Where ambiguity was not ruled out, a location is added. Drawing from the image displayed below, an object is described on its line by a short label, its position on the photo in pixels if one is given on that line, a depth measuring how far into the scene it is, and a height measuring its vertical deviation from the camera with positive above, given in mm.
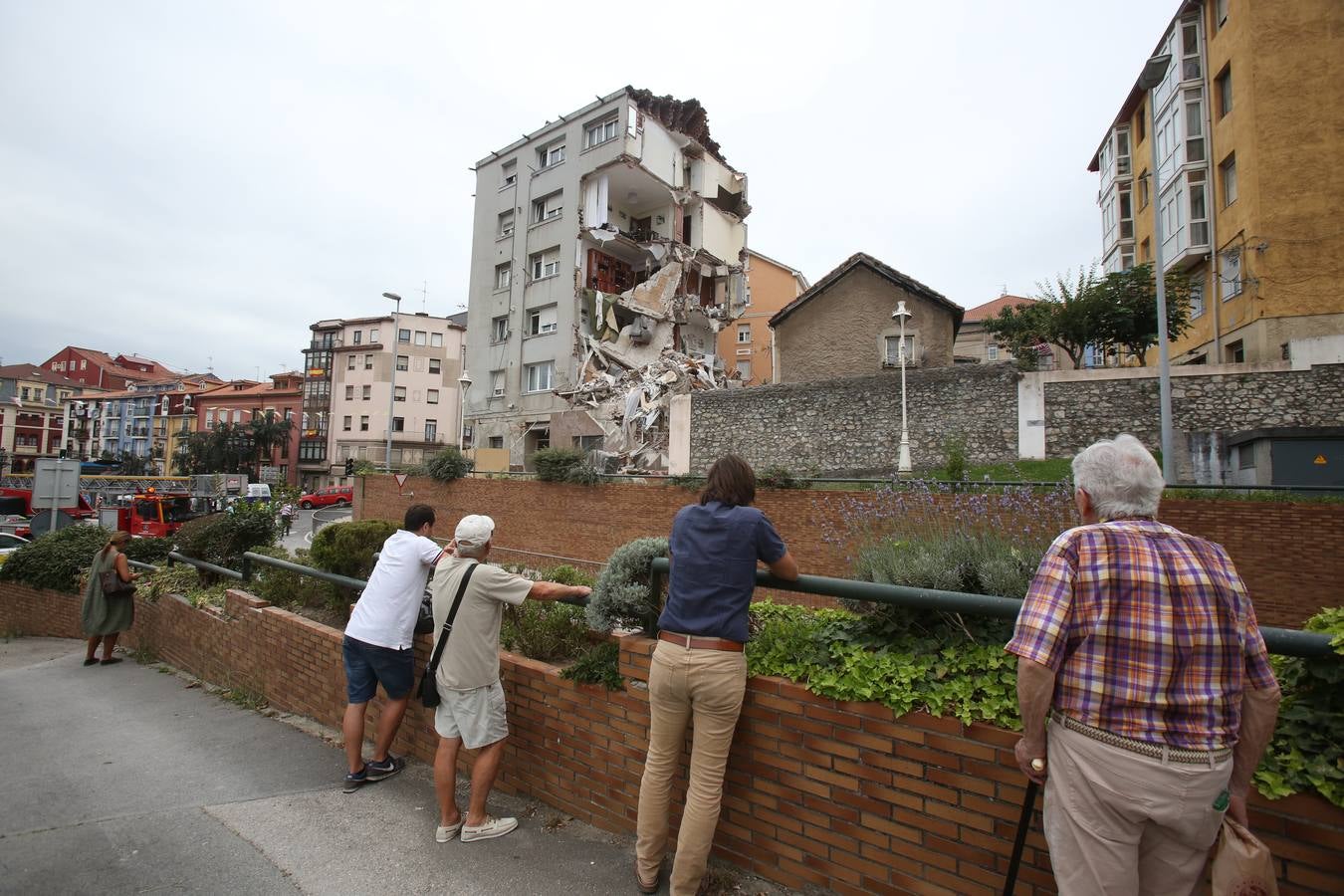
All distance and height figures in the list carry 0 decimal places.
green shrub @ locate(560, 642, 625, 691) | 3566 -1077
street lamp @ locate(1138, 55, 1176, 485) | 12539 +2817
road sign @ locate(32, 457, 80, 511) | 13367 -341
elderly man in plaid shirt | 1804 -616
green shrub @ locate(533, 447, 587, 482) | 18312 +408
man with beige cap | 3545 -1189
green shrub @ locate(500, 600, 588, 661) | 4227 -1063
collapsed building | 32531 +11629
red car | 43656 -1727
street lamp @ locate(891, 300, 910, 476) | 16516 +697
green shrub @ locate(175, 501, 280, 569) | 8407 -850
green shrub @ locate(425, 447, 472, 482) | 22359 +300
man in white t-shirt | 4230 -1094
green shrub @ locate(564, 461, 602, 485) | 17688 +49
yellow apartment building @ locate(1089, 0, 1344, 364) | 19484 +10607
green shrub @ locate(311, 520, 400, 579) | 7145 -839
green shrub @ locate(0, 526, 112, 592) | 12156 -1772
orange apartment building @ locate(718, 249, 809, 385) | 51750 +13239
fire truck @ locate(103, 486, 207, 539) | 25000 -1735
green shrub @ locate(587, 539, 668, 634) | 3533 -637
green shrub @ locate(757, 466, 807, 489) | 13906 +36
